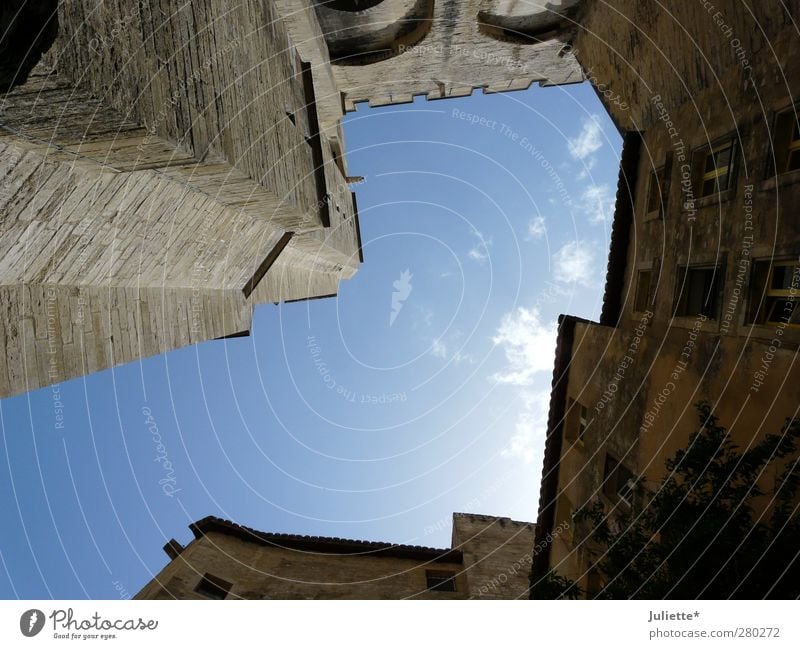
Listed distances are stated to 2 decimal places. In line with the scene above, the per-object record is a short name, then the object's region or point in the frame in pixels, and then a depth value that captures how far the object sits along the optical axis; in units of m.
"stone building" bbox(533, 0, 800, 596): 6.84
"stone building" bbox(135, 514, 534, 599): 13.73
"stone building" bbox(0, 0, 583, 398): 3.31
